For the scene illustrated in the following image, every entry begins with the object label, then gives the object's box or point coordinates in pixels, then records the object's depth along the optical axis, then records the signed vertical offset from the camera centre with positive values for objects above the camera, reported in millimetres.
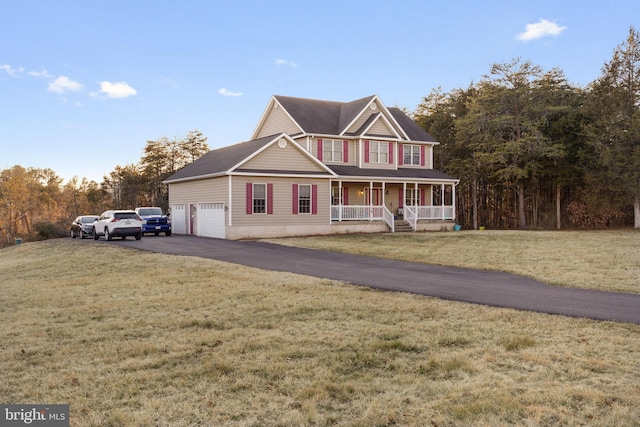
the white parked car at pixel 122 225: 25297 -646
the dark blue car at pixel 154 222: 29547 -609
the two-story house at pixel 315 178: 27109 +1878
